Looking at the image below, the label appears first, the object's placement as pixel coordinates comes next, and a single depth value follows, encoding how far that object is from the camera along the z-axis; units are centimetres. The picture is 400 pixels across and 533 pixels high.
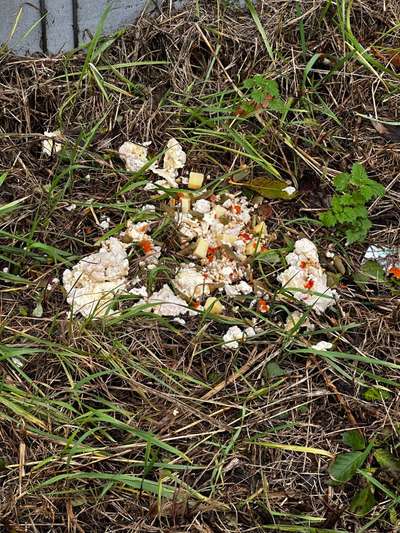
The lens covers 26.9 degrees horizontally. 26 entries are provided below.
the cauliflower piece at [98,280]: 238
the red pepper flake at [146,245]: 249
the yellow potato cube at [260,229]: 255
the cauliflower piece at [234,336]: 235
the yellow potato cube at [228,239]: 251
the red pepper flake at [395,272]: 249
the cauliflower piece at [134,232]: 251
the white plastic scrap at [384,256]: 253
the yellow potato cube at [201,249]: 249
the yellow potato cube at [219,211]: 257
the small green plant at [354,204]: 250
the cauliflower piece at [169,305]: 239
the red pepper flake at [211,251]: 250
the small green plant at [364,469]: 215
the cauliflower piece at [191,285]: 243
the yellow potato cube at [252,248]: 251
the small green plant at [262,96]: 262
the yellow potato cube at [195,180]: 261
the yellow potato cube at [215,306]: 240
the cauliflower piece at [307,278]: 242
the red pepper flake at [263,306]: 241
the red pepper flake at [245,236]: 253
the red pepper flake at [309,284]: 243
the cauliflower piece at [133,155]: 263
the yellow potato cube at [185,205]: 256
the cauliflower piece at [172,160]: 262
